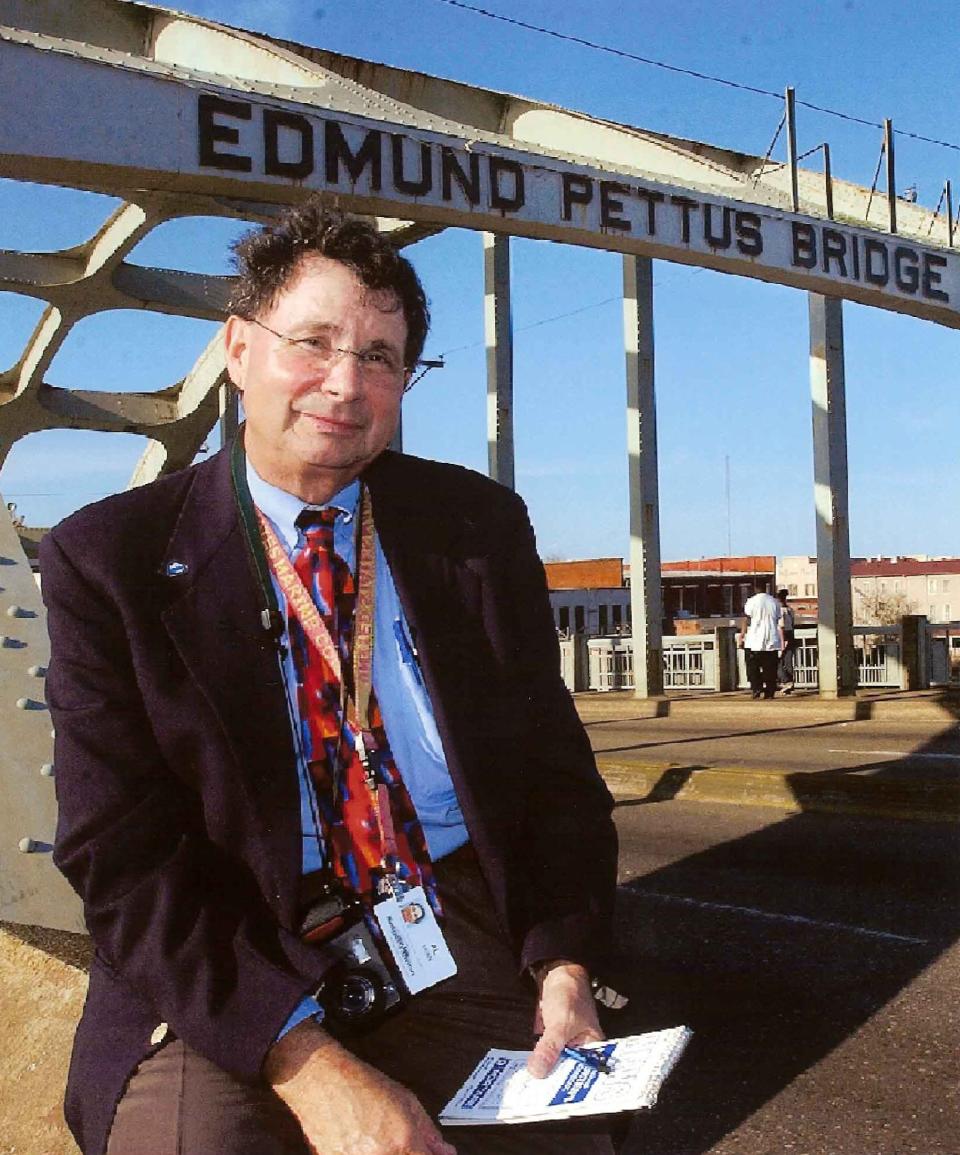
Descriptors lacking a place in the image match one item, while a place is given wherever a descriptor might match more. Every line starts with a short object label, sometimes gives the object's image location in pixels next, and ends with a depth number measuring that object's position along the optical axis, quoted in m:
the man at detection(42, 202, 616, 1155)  1.98
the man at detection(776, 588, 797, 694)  18.70
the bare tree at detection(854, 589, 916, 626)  96.25
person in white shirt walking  17.44
